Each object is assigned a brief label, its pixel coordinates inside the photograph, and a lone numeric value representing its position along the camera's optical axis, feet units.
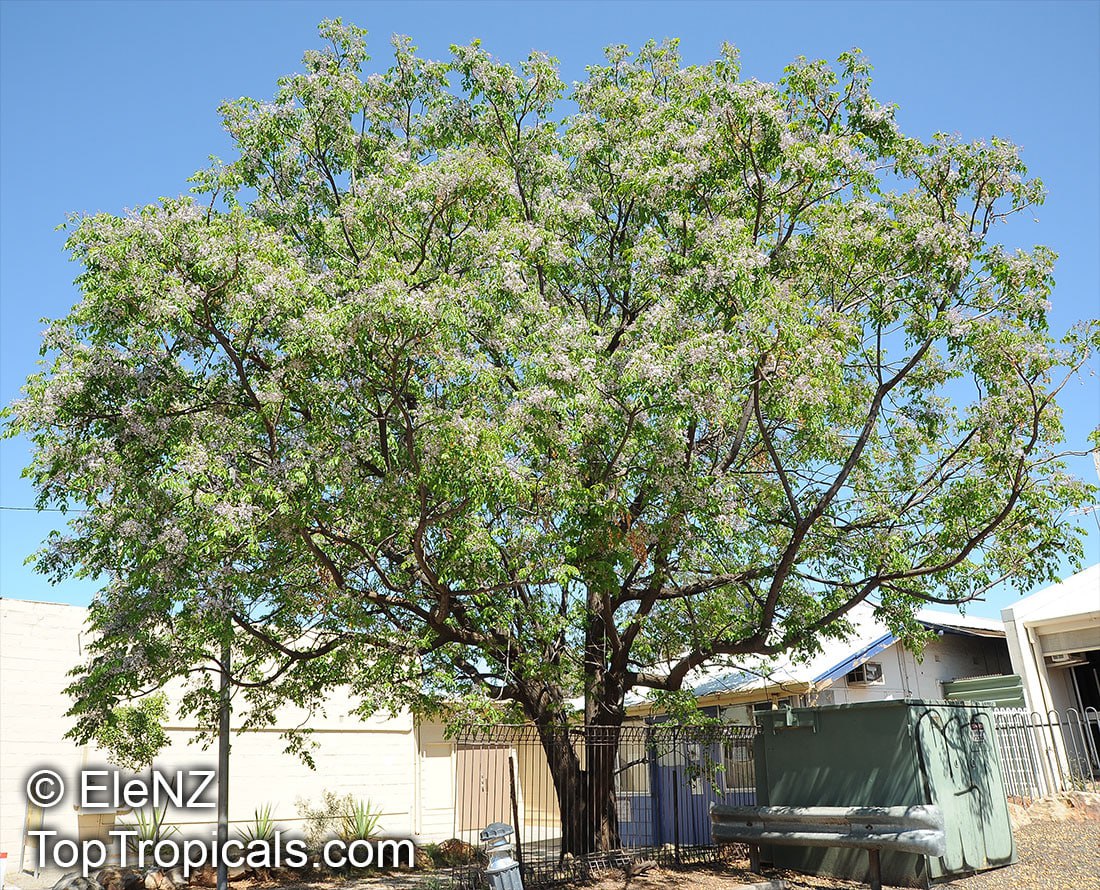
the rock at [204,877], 48.55
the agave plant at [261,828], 59.21
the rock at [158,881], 45.32
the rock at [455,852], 57.98
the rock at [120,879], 43.68
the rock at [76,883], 40.57
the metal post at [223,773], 40.73
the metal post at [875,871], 34.44
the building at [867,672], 55.62
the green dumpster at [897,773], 36.04
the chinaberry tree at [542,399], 32.48
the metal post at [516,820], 37.89
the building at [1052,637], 59.52
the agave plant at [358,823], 63.52
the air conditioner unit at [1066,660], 60.67
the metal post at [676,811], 44.52
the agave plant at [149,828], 53.42
